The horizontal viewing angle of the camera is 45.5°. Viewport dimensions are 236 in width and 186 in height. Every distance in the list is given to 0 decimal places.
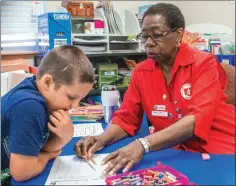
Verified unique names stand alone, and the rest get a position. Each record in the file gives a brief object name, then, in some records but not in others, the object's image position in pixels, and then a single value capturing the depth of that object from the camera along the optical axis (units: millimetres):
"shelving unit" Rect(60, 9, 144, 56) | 2014
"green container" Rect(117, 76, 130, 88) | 2025
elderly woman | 941
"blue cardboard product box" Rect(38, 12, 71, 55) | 1870
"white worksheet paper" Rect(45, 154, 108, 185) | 740
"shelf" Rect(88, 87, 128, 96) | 1914
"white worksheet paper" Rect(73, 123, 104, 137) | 1204
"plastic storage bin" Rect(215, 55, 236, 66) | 1552
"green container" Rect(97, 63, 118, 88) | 2045
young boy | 747
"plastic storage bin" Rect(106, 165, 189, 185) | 684
